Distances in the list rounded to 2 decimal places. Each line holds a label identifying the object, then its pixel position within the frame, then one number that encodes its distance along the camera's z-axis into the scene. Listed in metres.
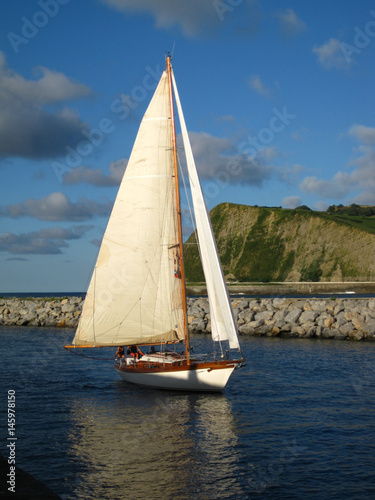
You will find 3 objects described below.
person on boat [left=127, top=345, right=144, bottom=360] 26.95
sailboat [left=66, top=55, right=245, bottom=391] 25.73
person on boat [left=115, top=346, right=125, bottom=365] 28.20
